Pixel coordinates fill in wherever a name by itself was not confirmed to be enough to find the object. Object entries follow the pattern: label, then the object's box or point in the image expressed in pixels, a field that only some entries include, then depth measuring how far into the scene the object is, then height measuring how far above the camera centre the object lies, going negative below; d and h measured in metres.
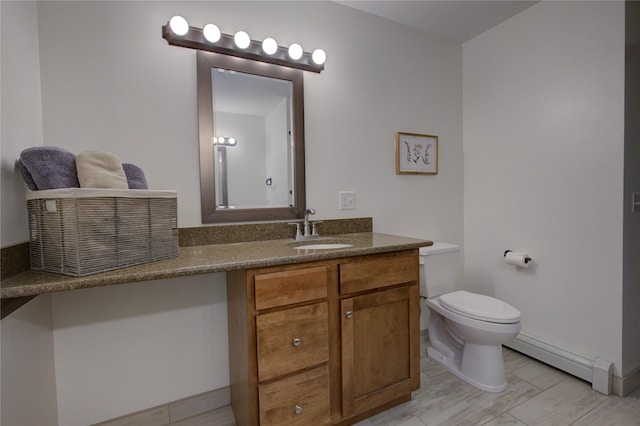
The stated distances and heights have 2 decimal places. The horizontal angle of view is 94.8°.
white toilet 1.58 -0.68
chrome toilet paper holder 1.94 -0.39
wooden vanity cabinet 1.13 -0.58
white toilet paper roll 1.94 -0.39
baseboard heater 1.58 -0.96
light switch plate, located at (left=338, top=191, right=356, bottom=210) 1.86 +0.02
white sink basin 1.49 -0.22
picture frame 2.07 +0.35
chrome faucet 1.67 -0.11
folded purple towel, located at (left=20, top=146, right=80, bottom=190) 0.95 +0.14
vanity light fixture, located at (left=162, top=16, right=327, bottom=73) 1.36 +0.81
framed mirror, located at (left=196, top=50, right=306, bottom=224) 1.47 +0.36
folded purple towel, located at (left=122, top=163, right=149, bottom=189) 1.18 +0.13
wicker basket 0.90 -0.07
